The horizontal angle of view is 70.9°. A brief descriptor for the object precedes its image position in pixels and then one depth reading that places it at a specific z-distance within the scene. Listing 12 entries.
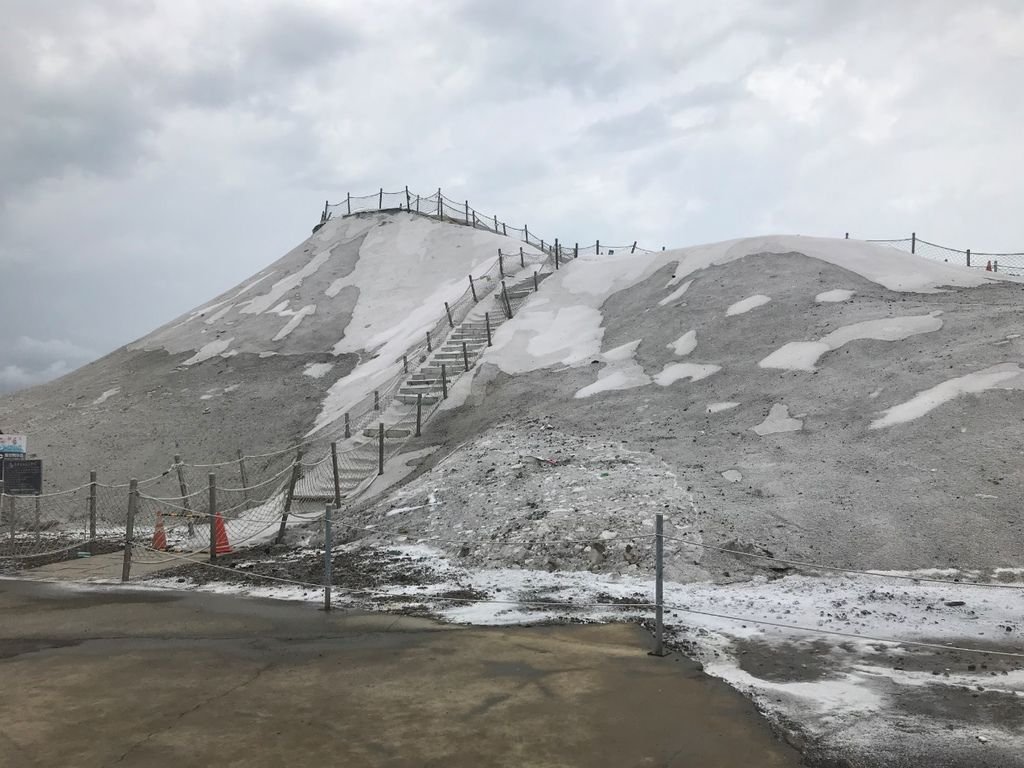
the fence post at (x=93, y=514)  12.18
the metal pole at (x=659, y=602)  6.11
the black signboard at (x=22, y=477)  14.32
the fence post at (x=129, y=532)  9.98
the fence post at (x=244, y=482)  16.05
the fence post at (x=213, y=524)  10.79
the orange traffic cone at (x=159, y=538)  12.72
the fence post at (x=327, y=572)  7.78
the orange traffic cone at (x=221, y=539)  11.58
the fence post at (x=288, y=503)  11.68
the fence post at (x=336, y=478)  13.57
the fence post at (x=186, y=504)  13.67
